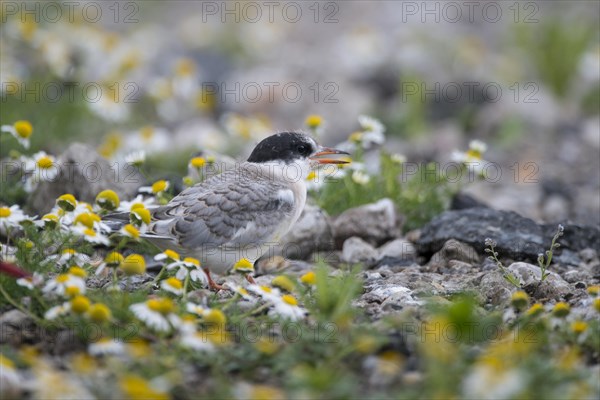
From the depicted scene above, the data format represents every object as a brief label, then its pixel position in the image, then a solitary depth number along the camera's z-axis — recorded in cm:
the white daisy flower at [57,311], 778
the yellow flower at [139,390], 631
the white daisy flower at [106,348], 732
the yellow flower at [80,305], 748
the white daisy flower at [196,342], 731
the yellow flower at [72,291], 776
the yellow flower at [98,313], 744
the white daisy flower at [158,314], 762
